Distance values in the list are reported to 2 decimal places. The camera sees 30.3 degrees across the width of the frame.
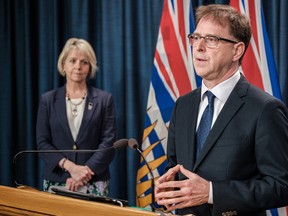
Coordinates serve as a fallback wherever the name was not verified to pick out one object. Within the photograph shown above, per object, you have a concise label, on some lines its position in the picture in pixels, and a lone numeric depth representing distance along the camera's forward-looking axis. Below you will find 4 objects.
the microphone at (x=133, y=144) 2.07
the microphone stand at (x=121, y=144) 2.11
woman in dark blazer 3.84
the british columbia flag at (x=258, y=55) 3.80
